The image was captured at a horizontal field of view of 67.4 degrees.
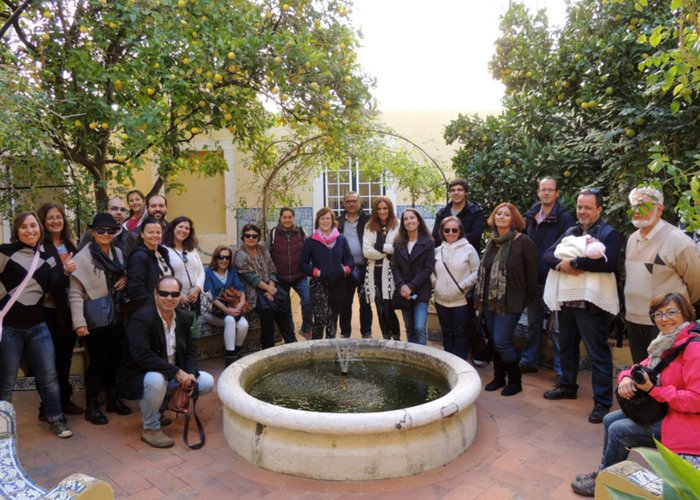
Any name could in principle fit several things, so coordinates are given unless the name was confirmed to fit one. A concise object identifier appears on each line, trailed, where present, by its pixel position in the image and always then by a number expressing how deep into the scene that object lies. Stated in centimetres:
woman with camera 276
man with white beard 378
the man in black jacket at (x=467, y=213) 577
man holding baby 420
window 1304
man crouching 394
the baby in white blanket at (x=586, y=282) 418
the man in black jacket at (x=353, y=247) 623
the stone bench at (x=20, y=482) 217
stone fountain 337
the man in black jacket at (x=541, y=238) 500
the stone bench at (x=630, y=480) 208
